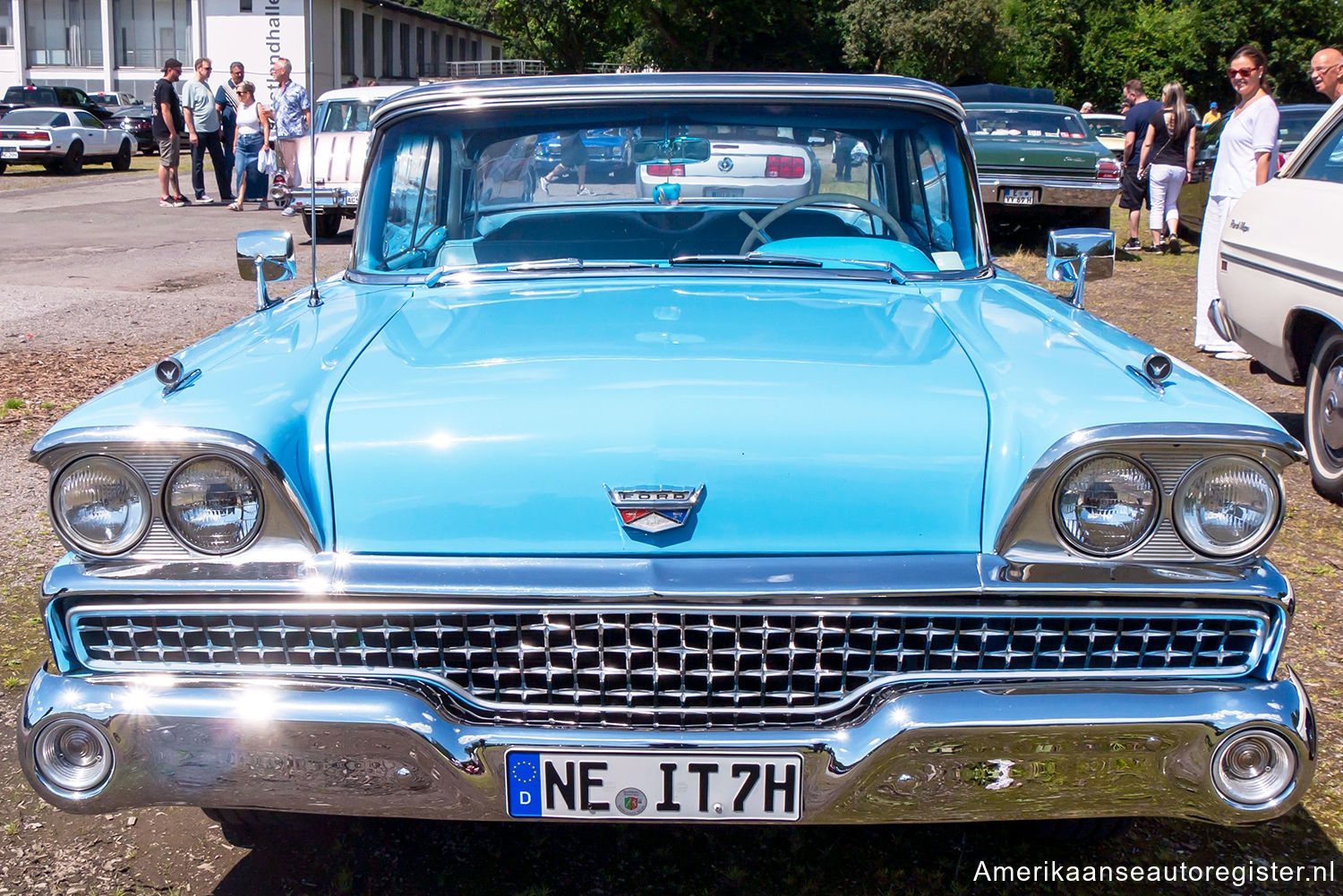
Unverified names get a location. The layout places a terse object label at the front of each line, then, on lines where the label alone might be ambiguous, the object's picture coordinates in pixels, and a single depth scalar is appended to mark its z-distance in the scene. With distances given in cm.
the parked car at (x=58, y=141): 2144
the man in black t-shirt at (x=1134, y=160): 1216
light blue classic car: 192
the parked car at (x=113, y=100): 3316
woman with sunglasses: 739
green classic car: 1162
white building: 4141
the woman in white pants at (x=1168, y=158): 1145
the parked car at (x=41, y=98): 2908
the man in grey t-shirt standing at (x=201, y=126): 1509
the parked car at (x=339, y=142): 1168
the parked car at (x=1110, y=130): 2380
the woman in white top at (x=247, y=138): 1440
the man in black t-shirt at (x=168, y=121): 1491
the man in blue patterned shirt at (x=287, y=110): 1331
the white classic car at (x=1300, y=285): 487
